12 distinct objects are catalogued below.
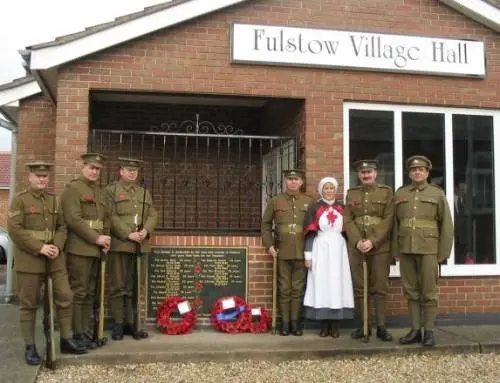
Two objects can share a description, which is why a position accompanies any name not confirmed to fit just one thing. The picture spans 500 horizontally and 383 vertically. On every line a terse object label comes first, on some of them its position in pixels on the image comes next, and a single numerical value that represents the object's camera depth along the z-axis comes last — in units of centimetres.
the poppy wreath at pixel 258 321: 650
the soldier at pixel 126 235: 596
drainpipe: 905
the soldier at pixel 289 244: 633
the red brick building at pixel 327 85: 657
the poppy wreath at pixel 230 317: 644
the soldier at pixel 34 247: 514
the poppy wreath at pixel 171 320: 629
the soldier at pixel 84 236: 557
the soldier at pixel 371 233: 618
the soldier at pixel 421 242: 591
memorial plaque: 658
